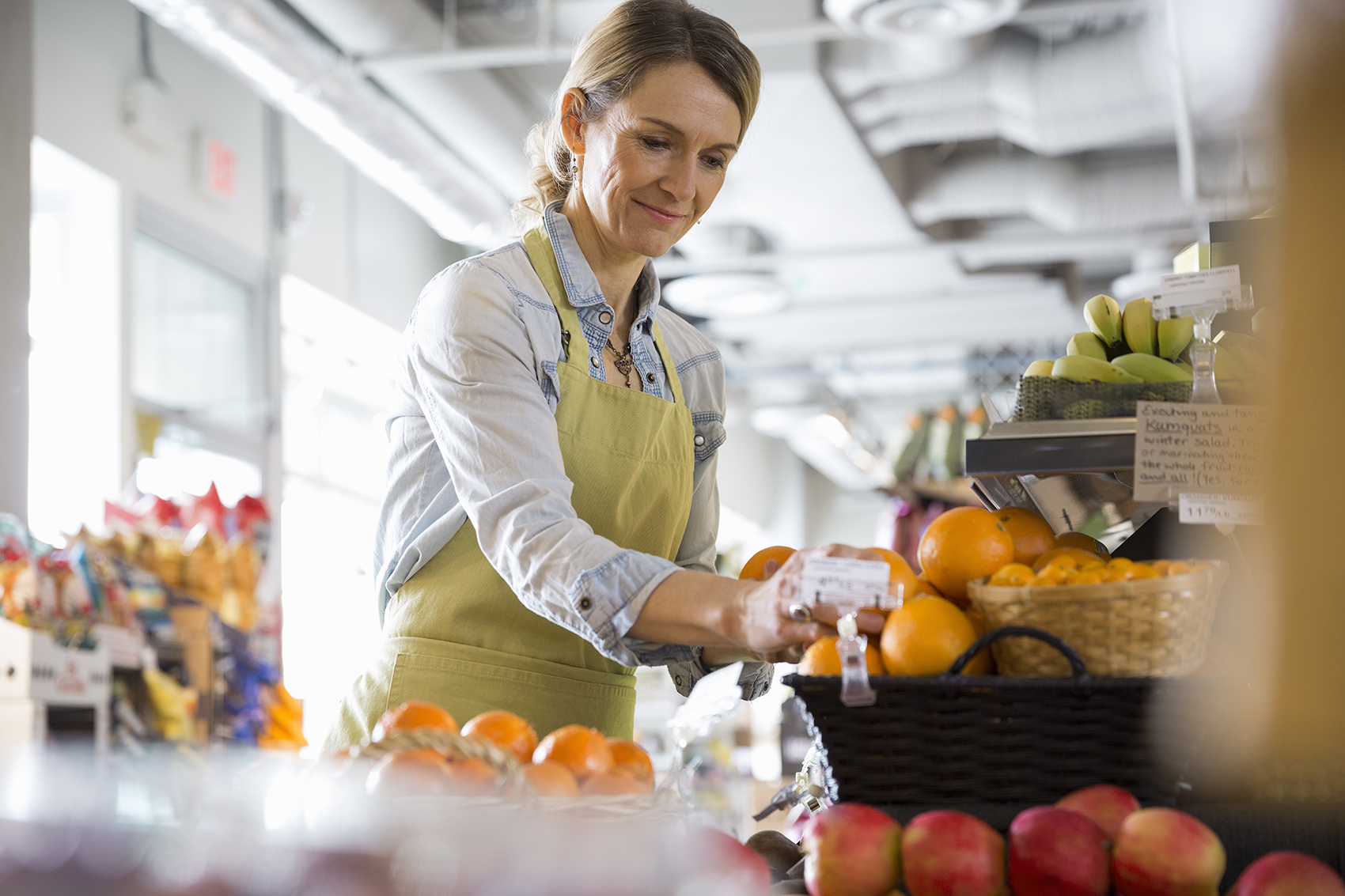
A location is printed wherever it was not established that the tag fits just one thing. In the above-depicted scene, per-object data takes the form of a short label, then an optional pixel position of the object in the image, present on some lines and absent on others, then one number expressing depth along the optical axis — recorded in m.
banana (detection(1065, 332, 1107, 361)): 1.67
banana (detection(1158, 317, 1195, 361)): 1.62
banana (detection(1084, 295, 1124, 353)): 1.70
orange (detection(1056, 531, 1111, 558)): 1.49
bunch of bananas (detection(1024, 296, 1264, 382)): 1.46
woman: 1.62
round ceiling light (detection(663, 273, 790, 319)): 7.20
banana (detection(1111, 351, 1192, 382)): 1.52
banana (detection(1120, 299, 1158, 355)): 1.65
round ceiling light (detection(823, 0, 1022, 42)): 4.62
